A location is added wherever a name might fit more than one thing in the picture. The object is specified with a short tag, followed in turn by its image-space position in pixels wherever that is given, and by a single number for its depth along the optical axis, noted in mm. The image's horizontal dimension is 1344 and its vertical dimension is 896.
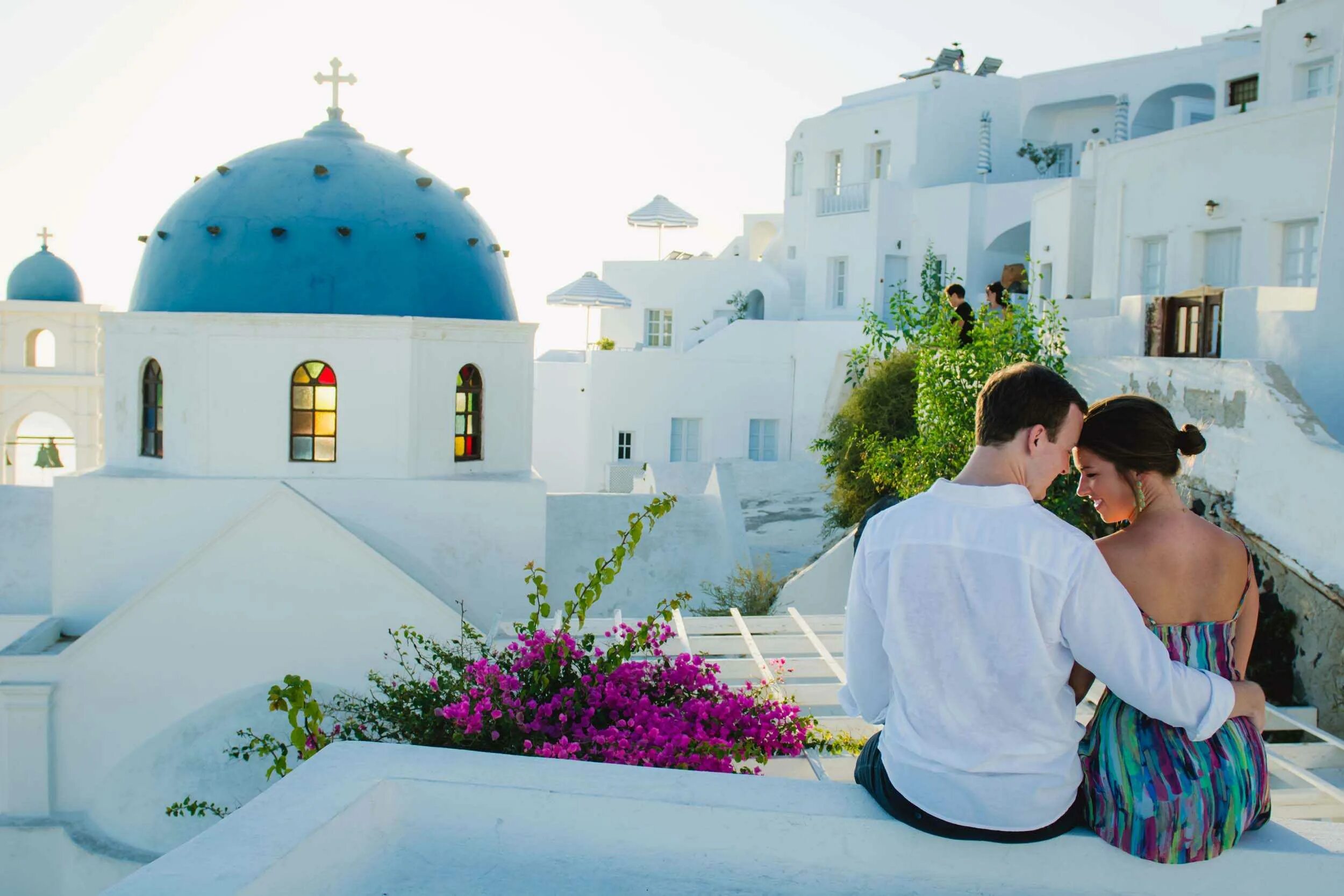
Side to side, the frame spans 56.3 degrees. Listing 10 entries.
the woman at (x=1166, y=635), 3004
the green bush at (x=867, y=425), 17812
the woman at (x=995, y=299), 12898
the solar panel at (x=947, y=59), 31422
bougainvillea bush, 4801
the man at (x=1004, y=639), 2865
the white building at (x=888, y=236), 17969
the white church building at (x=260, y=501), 11414
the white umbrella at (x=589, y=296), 30438
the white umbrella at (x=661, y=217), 35250
